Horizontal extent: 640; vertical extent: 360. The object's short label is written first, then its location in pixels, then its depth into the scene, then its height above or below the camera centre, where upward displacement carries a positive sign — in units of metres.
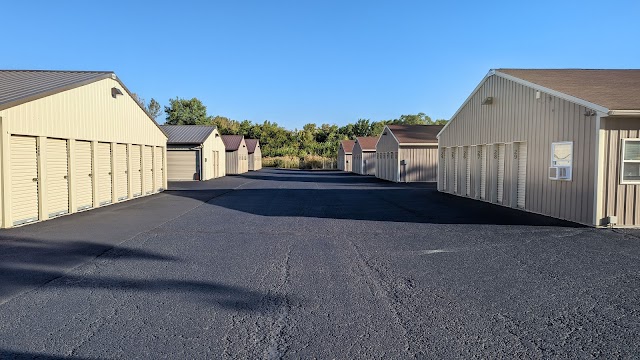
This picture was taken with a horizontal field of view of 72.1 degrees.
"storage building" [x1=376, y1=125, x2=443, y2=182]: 30.88 +0.32
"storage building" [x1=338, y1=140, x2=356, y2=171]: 61.22 +0.74
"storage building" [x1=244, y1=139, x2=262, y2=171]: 58.39 +0.91
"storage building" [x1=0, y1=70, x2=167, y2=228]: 10.78 +0.48
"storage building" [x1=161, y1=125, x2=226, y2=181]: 32.53 +0.34
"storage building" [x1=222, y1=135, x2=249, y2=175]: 46.34 +0.66
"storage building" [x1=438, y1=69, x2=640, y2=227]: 10.52 +0.53
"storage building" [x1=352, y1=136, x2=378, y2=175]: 49.06 +0.56
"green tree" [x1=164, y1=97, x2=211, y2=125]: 71.62 +7.77
